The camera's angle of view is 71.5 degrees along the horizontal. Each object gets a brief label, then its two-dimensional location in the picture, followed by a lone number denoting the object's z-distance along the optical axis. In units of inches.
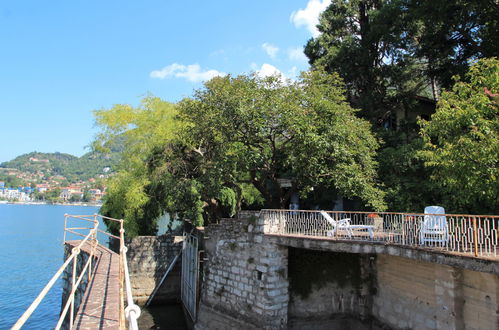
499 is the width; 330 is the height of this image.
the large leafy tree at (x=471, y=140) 426.6
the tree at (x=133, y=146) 780.6
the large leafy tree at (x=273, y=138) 582.2
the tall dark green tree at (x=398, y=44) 772.6
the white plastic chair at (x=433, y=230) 368.3
